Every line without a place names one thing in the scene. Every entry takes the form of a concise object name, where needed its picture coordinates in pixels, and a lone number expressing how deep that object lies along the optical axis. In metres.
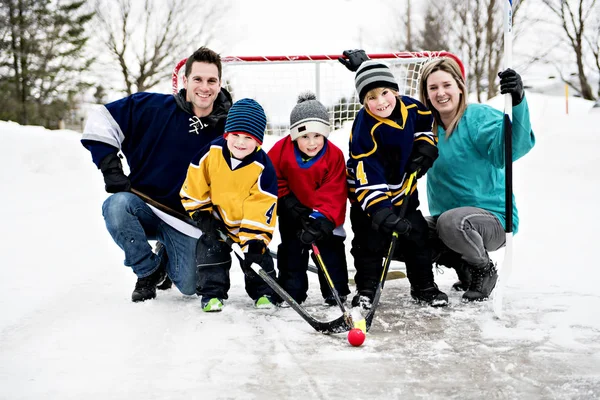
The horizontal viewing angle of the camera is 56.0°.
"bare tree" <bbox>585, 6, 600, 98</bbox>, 16.25
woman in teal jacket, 2.89
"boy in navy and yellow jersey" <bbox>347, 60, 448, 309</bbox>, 2.82
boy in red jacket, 2.92
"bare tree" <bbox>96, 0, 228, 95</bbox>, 20.59
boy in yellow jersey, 2.74
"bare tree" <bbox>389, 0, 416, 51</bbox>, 21.36
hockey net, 3.96
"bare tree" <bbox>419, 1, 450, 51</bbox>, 18.12
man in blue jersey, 3.02
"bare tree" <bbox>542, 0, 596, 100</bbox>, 15.67
